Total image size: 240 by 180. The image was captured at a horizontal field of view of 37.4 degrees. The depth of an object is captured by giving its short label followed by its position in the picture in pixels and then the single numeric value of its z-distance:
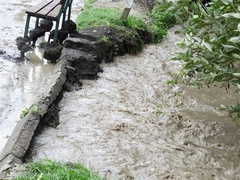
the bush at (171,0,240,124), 3.52
